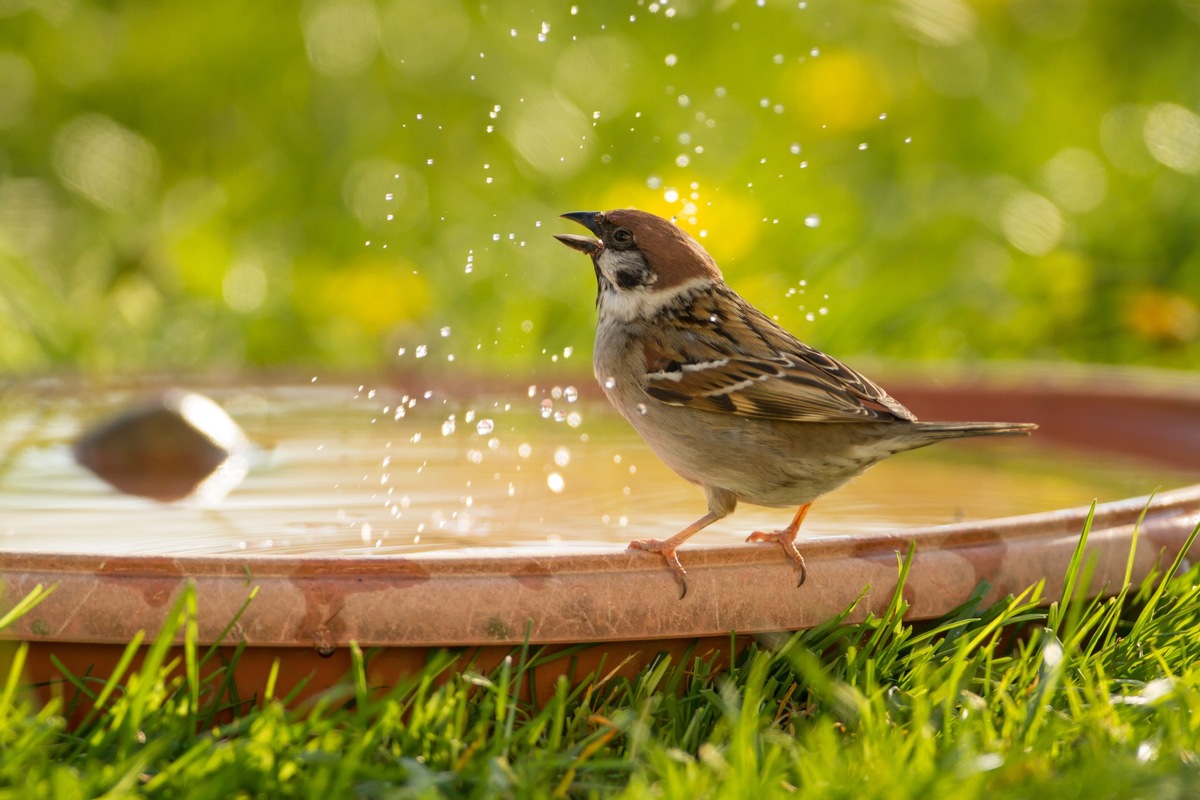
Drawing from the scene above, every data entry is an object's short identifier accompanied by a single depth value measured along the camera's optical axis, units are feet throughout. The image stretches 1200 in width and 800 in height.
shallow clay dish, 14.87
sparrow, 19.63
